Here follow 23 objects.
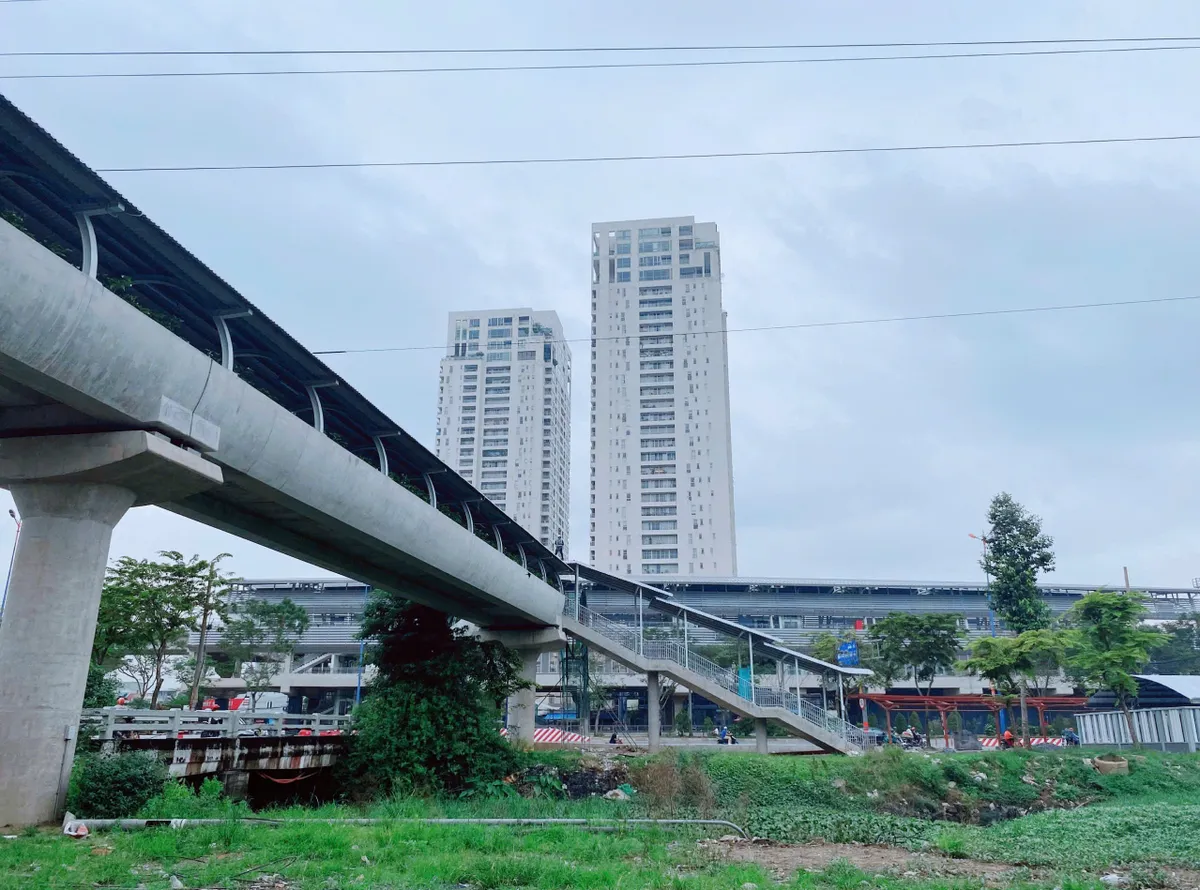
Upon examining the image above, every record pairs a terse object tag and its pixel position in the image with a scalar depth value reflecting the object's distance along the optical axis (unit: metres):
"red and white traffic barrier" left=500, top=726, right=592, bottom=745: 43.12
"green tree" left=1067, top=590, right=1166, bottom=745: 34.38
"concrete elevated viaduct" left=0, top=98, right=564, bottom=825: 12.04
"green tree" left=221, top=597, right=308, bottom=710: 54.41
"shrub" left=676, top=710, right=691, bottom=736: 56.68
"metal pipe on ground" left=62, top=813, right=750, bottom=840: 12.43
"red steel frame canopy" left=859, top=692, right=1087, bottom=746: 41.75
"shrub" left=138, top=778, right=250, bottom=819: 13.67
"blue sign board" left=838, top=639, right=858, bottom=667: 49.39
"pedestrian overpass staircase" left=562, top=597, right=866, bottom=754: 33.22
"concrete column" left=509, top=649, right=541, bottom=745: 35.97
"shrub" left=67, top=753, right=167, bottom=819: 13.80
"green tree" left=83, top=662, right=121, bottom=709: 23.39
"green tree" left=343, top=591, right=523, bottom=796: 24.77
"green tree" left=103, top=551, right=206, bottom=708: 31.33
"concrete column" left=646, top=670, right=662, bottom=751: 35.31
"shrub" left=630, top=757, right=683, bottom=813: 22.42
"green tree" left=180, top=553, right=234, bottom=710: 33.12
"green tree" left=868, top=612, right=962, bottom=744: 50.34
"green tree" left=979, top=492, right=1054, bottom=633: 41.72
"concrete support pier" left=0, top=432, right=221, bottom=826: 13.27
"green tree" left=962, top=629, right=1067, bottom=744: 36.62
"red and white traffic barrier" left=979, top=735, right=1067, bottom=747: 41.38
